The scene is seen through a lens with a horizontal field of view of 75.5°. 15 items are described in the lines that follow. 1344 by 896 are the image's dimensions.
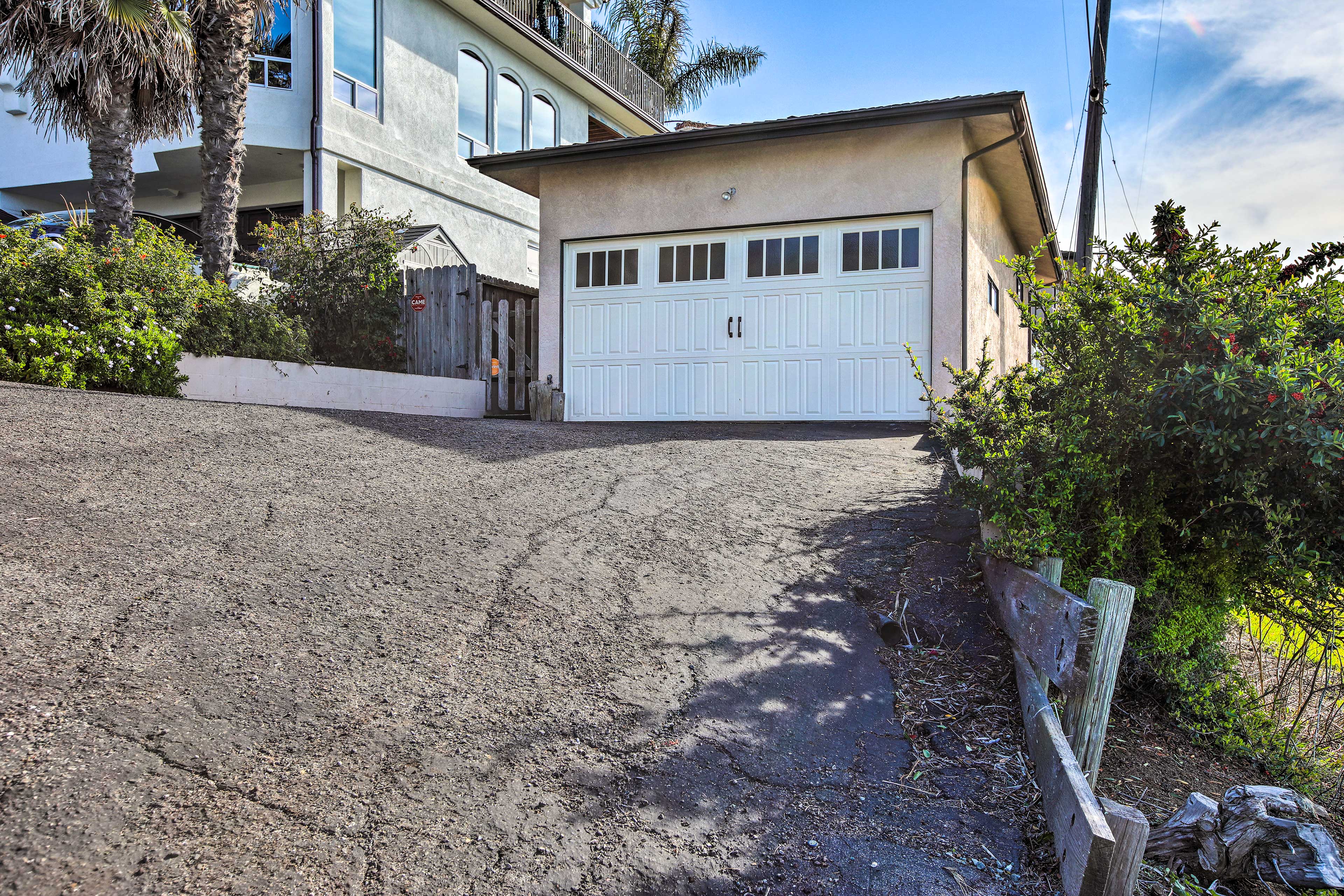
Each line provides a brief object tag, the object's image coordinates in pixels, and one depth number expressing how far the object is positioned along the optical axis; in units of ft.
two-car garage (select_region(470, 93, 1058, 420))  33.12
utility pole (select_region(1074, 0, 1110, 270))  41.68
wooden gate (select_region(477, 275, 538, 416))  39.24
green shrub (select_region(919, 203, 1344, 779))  10.27
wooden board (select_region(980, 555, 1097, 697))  8.98
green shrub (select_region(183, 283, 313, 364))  29.76
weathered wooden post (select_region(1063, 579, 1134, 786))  8.86
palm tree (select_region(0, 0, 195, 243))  32.86
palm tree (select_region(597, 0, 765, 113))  86.99
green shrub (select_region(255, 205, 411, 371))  39.34
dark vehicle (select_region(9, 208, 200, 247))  28.58
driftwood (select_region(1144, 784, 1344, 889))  8.47
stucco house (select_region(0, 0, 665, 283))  49.47
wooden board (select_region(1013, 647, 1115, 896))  6.78
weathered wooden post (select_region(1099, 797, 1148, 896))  6.86
